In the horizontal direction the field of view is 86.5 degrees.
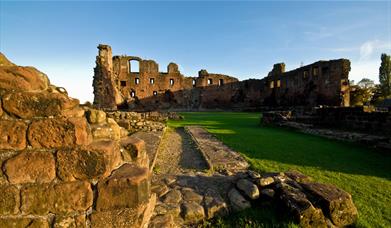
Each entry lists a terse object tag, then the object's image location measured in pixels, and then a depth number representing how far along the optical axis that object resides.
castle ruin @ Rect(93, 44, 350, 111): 27.02
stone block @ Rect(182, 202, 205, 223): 2.55
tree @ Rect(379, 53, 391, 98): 40.91
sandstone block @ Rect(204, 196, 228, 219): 2.64
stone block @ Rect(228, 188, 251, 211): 2.74
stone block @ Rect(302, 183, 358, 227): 2.39
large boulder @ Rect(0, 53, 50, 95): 1.87
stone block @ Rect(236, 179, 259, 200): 2.87
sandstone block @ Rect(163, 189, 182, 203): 2.84
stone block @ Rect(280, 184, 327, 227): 2.29
